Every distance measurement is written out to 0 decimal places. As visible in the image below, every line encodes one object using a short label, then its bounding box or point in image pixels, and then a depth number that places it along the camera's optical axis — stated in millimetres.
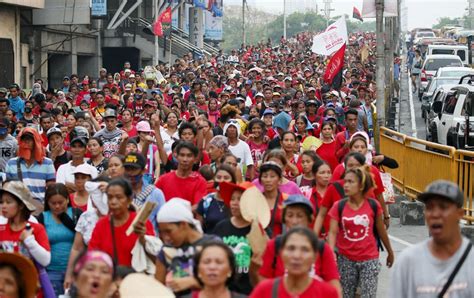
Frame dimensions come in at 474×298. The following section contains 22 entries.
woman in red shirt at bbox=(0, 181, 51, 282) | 8016
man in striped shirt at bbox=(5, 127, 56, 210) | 11336
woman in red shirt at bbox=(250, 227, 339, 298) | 5848
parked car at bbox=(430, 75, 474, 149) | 21656
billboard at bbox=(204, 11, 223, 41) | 80812
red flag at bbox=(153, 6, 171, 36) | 39062
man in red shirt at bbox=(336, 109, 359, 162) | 12934
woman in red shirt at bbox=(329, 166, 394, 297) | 8867
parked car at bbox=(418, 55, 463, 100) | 42406
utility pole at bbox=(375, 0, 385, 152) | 19055
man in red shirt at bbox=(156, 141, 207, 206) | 9875
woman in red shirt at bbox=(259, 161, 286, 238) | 8797
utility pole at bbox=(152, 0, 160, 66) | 40438
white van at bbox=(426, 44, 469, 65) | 48969
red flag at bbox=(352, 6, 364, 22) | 43250
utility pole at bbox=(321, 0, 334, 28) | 113788
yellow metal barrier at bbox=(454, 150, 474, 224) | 14438
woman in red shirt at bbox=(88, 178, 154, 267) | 7746
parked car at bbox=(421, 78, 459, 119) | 32916
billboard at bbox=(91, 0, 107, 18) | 38188
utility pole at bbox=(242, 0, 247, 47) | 71762
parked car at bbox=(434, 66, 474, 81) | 34625
